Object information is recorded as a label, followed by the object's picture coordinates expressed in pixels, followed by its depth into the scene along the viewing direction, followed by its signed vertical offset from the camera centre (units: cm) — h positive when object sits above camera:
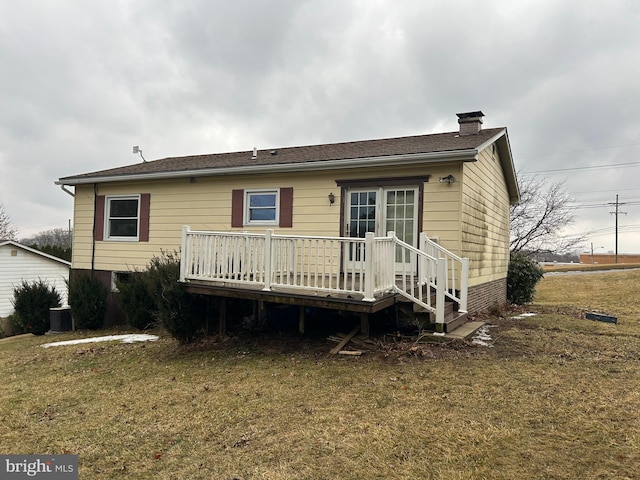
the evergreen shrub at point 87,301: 1023 -137
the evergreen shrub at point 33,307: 1105 -170
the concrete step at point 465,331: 576 -113
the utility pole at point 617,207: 4672 +642
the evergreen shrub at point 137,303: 938 -128
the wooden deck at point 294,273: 534 -30
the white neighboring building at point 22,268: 1741 -103
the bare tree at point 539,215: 2252 +250
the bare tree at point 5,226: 3597 +179
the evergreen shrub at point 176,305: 648 -90
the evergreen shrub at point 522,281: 1199 -67
